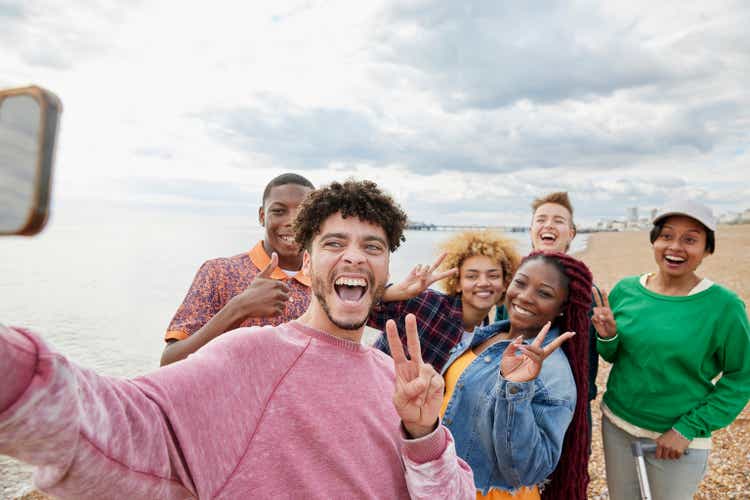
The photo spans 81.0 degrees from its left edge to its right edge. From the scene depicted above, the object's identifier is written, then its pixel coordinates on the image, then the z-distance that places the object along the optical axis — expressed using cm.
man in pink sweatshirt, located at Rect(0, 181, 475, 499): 94
